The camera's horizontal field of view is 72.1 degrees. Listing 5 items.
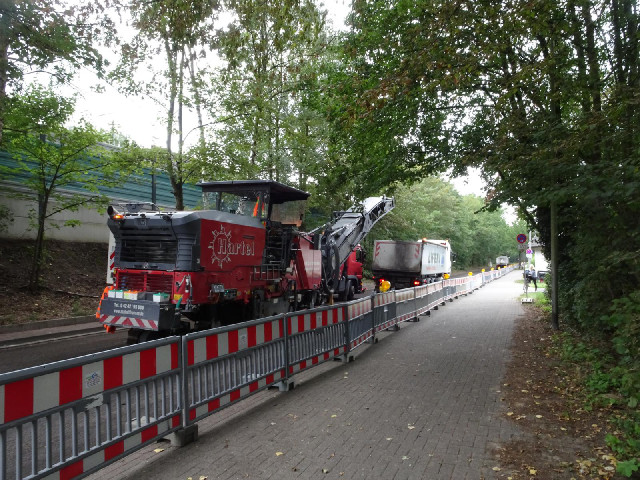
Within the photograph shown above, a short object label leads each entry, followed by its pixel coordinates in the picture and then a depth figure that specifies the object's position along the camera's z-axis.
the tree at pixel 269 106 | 7.23
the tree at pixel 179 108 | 13.90
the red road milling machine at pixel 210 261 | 7.94
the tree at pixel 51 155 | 10.84
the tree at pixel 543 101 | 6.31
